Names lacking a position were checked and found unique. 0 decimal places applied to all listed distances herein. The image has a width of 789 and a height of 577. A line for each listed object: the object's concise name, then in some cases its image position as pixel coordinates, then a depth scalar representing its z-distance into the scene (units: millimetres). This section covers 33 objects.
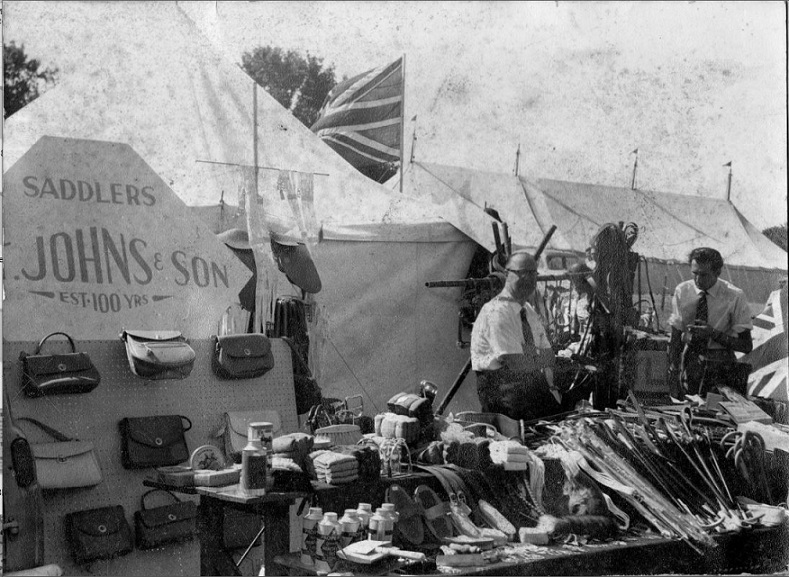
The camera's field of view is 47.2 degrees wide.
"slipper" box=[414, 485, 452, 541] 4379
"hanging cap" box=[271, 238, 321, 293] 6086
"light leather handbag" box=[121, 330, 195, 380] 4473
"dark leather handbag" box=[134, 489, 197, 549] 4375
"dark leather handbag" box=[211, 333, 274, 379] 4875
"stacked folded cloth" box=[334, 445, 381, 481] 4312
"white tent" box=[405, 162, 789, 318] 6762
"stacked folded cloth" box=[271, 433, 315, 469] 4156
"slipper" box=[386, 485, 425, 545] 4270
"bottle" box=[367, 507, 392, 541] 4078
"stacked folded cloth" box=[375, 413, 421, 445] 4789
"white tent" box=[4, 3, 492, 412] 4695
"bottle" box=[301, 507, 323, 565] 3904
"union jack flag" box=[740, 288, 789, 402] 6871
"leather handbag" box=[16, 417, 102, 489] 4160
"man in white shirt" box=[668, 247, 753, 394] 6645
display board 4234
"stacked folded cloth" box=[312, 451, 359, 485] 4160
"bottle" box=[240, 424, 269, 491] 3877
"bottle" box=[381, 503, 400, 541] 4121
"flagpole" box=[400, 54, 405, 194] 5929
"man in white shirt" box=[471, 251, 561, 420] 5816
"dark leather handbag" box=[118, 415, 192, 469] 4477
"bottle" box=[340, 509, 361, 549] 3975
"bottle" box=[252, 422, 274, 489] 4094
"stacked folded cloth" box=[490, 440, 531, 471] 4773
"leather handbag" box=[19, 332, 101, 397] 4222
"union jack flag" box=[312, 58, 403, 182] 5820
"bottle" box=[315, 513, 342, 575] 3881
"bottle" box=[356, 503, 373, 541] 4082
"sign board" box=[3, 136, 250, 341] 4406
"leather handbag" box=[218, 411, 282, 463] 4816
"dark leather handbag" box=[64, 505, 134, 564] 4148
